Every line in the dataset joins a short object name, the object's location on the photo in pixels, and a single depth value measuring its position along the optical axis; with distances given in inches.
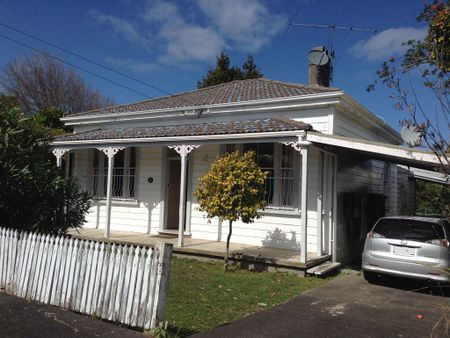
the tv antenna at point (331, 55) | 622.5
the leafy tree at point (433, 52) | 124.3
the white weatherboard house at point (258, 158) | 404.5
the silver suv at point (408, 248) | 300.2
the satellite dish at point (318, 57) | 543.4
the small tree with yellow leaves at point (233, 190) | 346.6
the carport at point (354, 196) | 339.3
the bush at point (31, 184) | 268.4
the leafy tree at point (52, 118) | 782.0
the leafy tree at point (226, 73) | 1305.4
